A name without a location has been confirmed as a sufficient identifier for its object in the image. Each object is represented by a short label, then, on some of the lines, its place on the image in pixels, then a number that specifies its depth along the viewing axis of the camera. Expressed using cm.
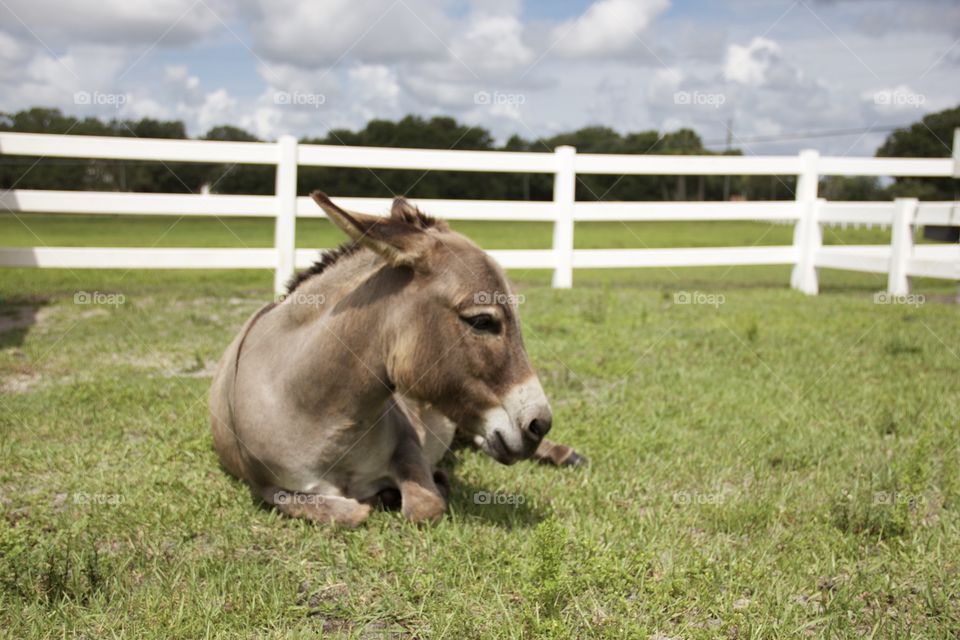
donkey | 310
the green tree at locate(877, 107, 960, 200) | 5394
